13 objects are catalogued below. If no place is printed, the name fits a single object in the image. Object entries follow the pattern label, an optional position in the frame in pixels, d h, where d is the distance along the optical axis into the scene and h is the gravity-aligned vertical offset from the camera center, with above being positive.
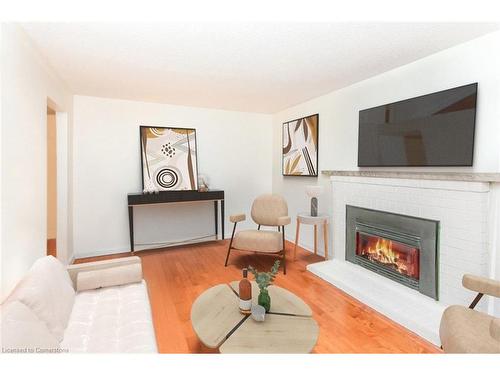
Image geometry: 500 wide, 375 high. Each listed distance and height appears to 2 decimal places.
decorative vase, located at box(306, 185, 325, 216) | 3.39 -0.15
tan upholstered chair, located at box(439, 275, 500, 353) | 1.25 -0.76
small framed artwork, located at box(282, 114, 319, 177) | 3.78 +0.55
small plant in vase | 1.66 -0.70
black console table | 3.60 -0.23
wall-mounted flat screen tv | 2.06 +0.48
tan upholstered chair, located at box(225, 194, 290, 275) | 3.15 -0.60
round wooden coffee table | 1.35 -0.84
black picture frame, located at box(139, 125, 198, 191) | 3.87 +0.39
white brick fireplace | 1.96 -0.46
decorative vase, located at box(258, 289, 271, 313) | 1.67 -0.76
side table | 3.33 -0.51
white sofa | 1.16 -0.78
